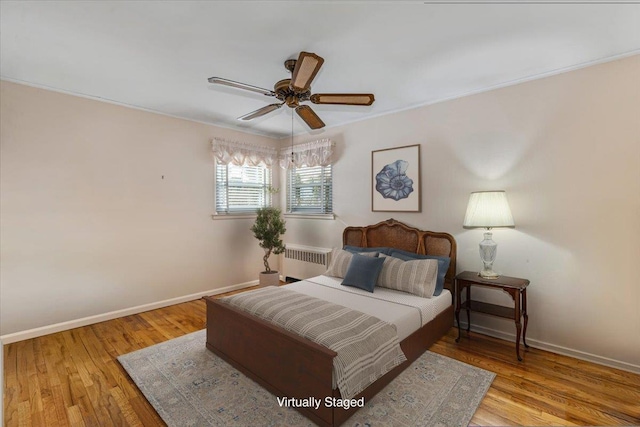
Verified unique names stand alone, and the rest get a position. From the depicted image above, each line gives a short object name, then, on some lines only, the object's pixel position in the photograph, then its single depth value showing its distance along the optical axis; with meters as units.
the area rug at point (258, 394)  2.08
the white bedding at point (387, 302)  2.62
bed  2.01
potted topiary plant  4.71
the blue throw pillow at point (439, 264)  3.24
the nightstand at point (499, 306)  2.76
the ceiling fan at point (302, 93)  2.16
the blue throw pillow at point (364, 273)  3.28
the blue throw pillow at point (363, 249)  3.83
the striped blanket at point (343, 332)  2.00
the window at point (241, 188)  4.84
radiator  4.82
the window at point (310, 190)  4.86
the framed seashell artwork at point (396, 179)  3.82
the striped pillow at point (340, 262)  3.68
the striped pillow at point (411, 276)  3.12
